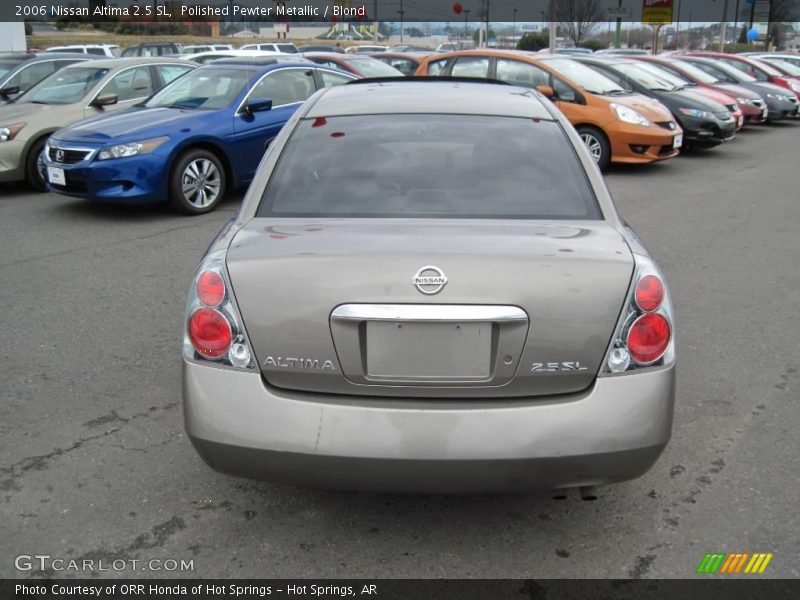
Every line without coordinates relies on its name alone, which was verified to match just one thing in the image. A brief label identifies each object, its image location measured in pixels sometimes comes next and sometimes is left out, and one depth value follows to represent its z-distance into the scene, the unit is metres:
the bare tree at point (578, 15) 51.59
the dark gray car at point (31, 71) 11.89
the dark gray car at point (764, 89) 18.55
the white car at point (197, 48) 30.19
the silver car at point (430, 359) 2.55
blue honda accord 7.99
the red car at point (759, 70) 20.75
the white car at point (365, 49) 36.39
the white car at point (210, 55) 18.59
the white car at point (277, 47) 31.81
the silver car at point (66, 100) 9.55
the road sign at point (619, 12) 33.47
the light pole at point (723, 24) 38.38
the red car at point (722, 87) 16.72
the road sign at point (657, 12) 33.43
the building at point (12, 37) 33.40
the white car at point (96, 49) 23.80
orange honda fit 11.59
